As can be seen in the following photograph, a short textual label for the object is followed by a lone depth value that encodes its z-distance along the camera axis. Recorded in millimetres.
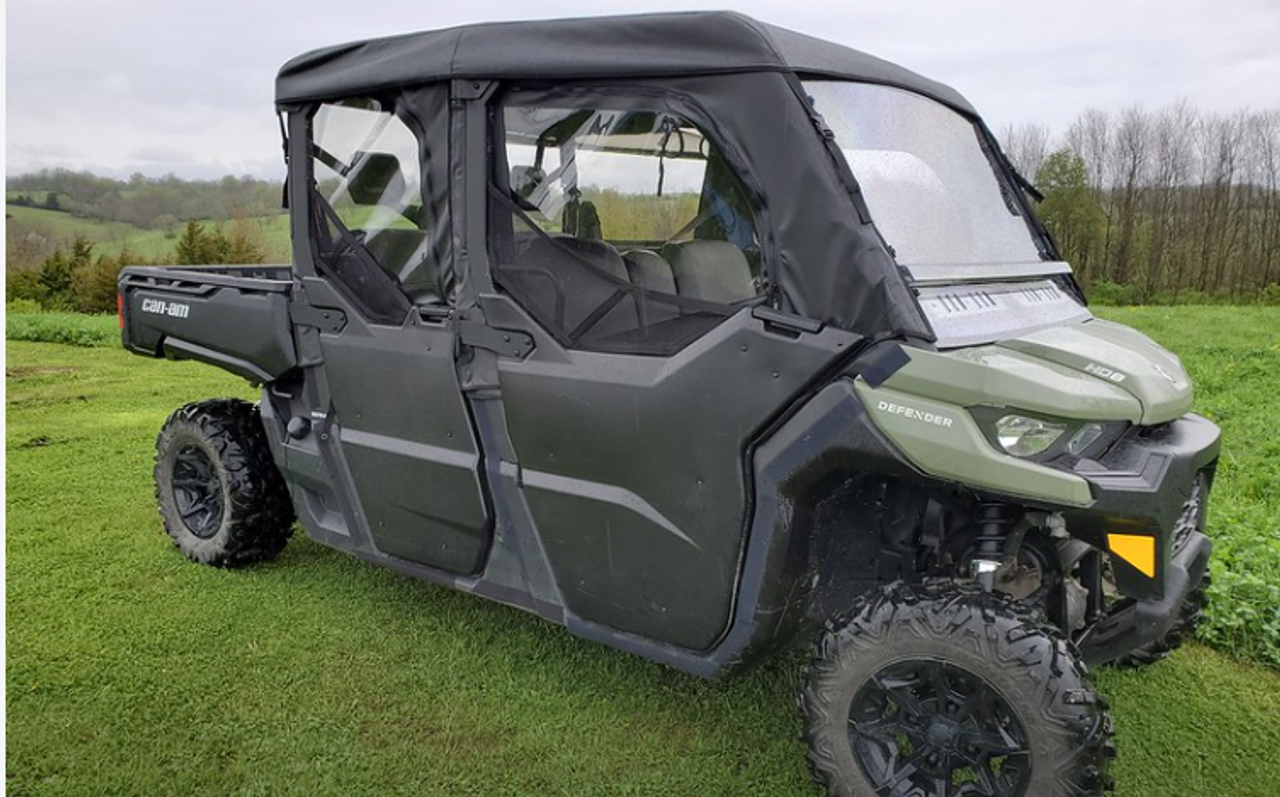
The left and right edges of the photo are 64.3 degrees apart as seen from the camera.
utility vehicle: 2475
